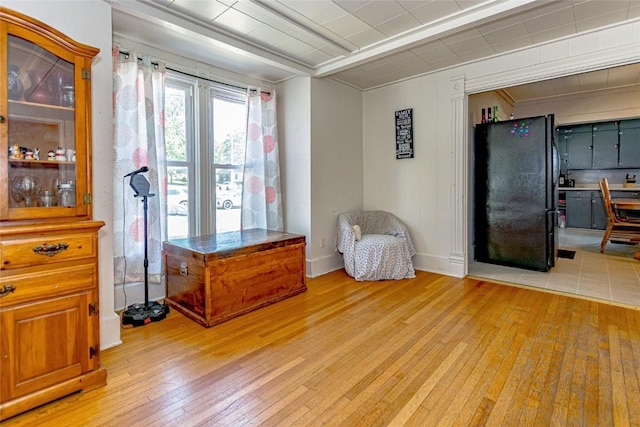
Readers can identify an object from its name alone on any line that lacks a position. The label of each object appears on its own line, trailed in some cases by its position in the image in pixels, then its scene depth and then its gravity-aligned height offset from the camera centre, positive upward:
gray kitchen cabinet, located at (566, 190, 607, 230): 6.91 -0.05
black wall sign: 4.23 +1.00
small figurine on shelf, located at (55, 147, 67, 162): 1.84 +0.33
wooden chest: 2.64 -0.55
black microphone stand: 2.58 -0.82
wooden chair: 4.95 -0.27
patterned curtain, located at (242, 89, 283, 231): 3.87 +0.54
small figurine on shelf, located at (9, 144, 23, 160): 1.66 +0.32
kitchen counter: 6.44 +0.43
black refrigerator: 3.91 +0.20
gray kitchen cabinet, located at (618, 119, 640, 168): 6.51 +1.30
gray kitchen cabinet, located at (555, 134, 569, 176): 7.39 +1.28
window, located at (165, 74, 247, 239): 3.32 +0.62
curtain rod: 2.82 +1.42
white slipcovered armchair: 3.77 -0.49
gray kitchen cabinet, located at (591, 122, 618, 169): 6.77 +1.32
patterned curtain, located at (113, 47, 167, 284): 2.81 +0.51
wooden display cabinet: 1.55 -0.04
